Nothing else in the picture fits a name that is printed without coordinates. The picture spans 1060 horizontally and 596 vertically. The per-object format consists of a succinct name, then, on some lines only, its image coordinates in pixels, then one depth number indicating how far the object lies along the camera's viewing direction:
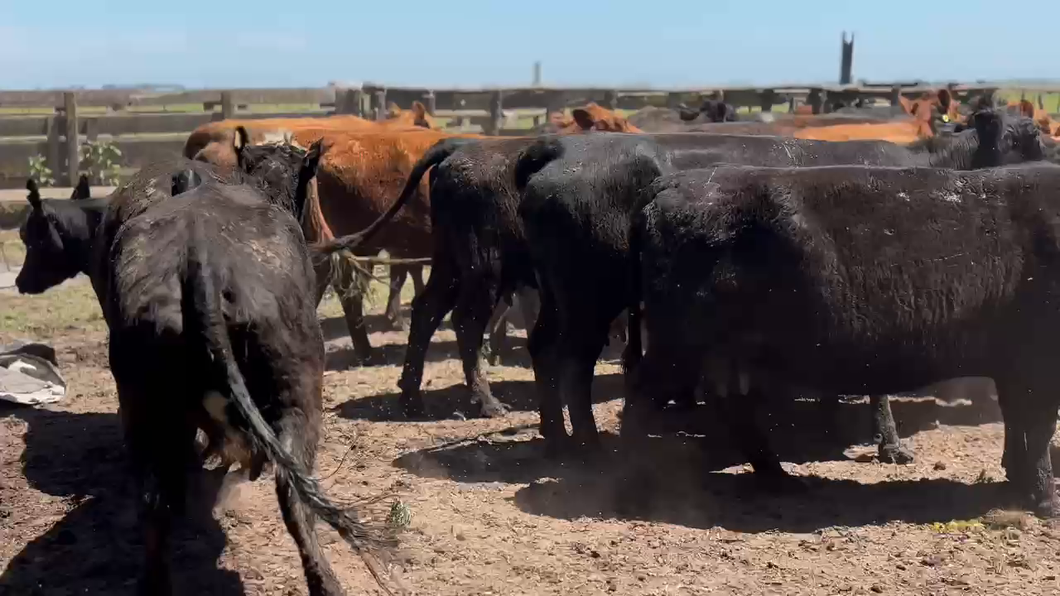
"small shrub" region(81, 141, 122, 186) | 16.73
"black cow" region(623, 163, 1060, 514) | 5.32
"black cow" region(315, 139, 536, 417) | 7.09
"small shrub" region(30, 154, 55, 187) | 16.28
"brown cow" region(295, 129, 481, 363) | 8.78
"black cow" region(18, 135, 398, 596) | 3.64
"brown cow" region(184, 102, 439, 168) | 8.35
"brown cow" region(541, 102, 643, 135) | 12.80
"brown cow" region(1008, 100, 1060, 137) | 13.50
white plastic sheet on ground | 7.09
